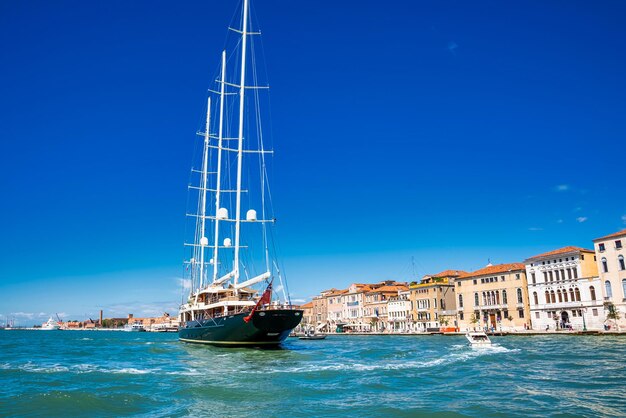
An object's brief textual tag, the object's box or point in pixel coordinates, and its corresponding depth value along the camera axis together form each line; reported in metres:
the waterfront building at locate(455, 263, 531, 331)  87.81
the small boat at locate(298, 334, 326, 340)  91.75
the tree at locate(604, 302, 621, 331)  68.19
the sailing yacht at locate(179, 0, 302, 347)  44.56
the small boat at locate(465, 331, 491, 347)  51.97
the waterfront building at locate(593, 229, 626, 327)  69.81
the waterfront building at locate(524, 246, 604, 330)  74.88
